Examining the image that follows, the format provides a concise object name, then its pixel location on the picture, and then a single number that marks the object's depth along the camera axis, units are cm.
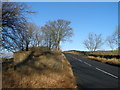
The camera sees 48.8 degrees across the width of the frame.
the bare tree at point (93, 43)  6894
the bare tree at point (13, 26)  981
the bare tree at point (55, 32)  3781
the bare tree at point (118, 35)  4206
